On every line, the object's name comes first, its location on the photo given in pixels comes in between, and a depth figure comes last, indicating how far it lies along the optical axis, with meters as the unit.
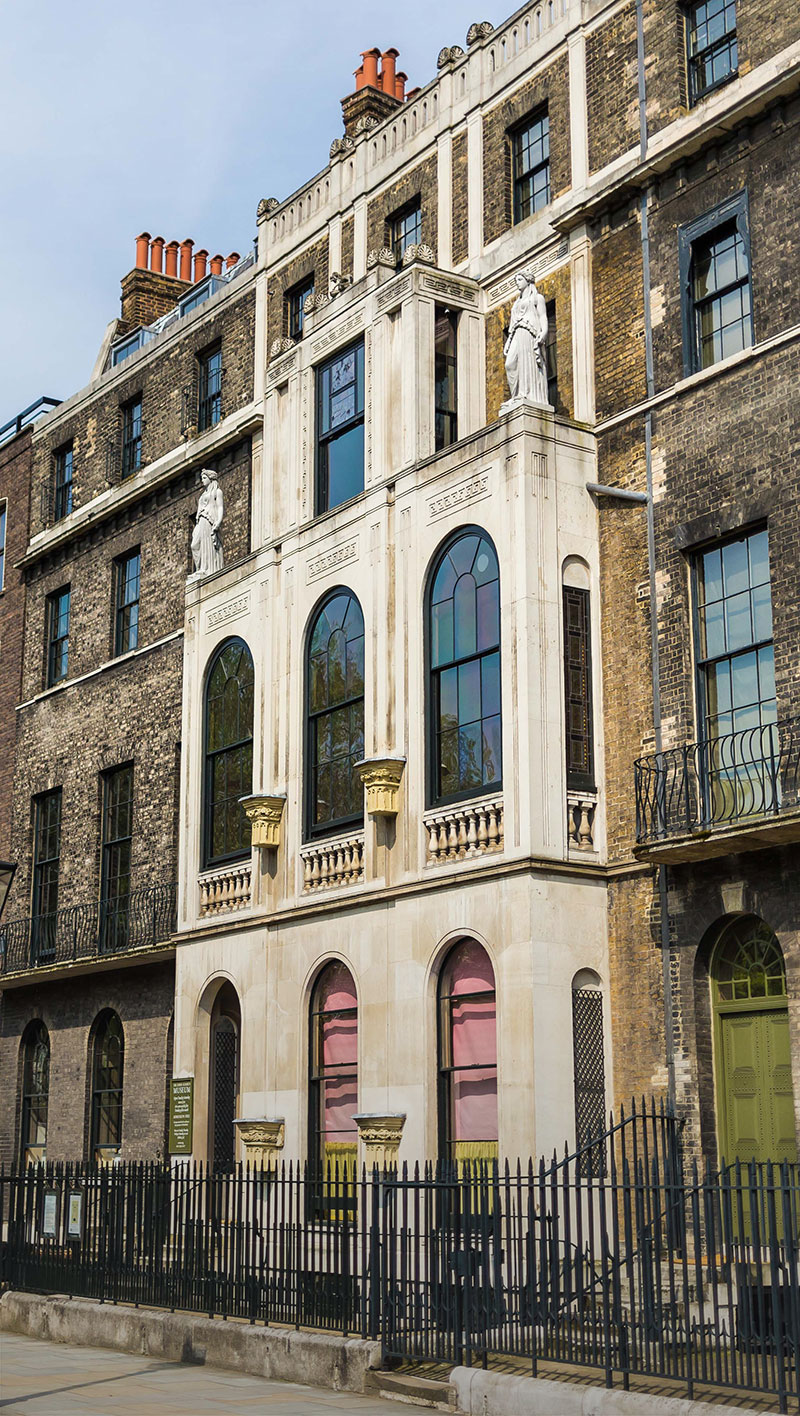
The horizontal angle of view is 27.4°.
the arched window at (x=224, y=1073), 22.89
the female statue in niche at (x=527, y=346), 19.14
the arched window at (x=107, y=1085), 26.84
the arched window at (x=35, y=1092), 29.23
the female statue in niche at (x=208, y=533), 25.27
